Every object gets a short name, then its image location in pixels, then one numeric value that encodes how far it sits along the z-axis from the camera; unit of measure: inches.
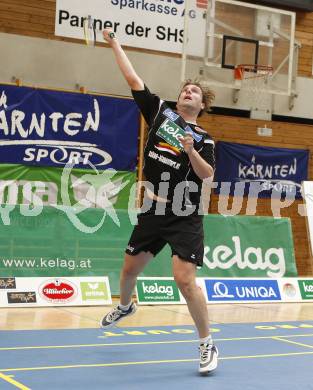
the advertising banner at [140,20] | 581.6
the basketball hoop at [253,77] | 603.8
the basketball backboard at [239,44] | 599.2
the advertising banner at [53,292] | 361.4
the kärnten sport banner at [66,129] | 545.3
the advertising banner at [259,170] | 650.8
